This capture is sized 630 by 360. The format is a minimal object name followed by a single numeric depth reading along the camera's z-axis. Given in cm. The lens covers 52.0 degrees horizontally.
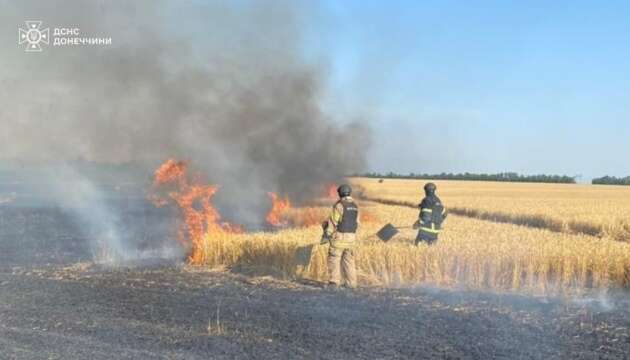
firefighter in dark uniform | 1383
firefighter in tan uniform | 1209
